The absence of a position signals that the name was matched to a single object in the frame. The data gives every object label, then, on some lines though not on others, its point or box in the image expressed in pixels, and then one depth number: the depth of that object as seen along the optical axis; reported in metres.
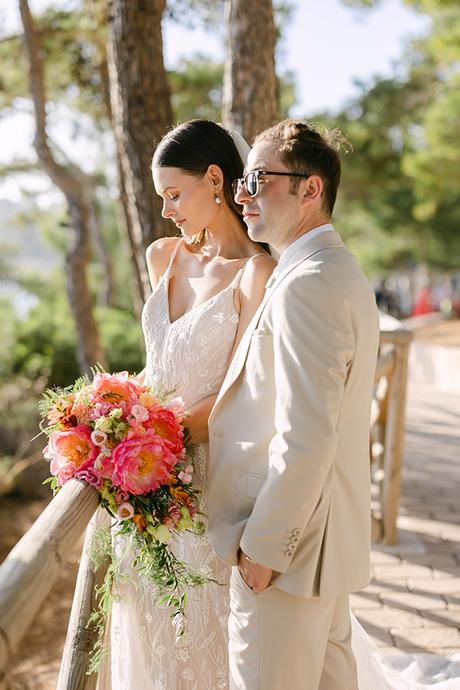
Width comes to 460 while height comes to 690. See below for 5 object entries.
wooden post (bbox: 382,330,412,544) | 4.28
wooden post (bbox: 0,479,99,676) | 1.21
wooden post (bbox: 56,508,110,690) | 2.09
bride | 2.22
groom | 1.64
